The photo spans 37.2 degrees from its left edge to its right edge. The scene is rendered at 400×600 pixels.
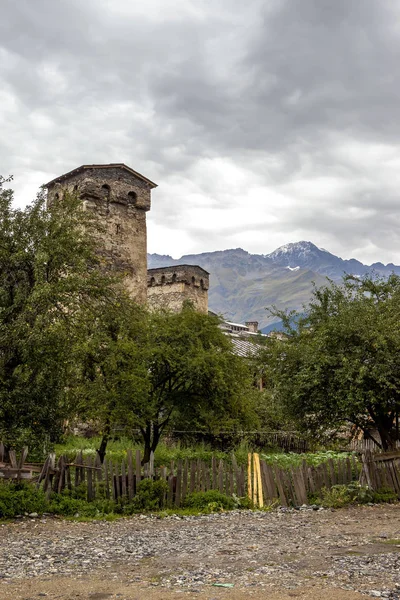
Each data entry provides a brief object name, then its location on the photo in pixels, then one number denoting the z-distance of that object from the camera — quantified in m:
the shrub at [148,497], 15.66
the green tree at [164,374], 18.20
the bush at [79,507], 14.99
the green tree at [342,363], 17.84
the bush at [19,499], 14.06
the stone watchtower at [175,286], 48.16
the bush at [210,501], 16.06
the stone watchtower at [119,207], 29.80
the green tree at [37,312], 14.23
